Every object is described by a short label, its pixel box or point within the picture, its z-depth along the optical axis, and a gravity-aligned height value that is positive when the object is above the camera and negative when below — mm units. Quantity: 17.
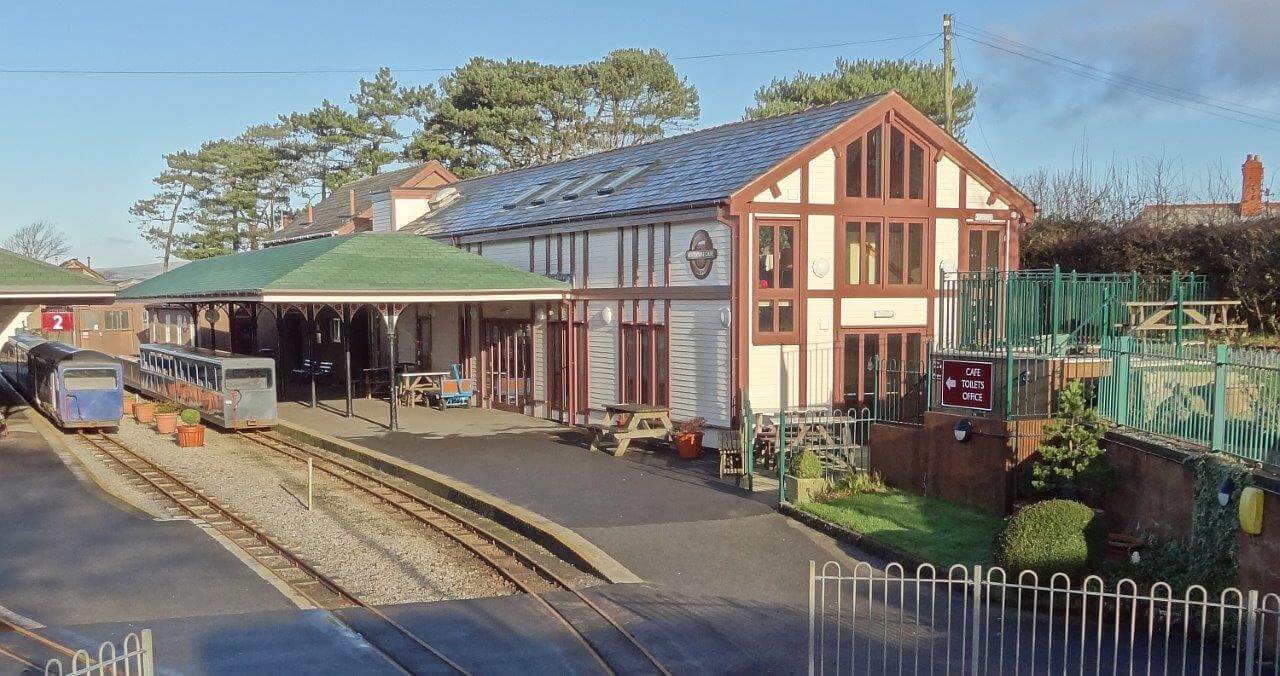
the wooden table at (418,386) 29406 -2277
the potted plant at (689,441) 19781 -2564
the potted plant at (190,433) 23688 -2776
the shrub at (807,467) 15156 -2354
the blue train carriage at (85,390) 25250 -1955
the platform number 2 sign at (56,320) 54094 -660
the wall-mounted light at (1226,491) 9500 -1734
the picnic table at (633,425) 20062 -2361
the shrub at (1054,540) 10453 -2385
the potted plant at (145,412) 28234 -2779
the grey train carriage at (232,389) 24781 -1956
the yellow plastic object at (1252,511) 8914 -1784
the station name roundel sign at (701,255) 20516 +870
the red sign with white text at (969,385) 13812 -1136
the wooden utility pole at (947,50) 28891 +6629
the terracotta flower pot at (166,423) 26281 -2837
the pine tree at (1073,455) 12078 -1806
